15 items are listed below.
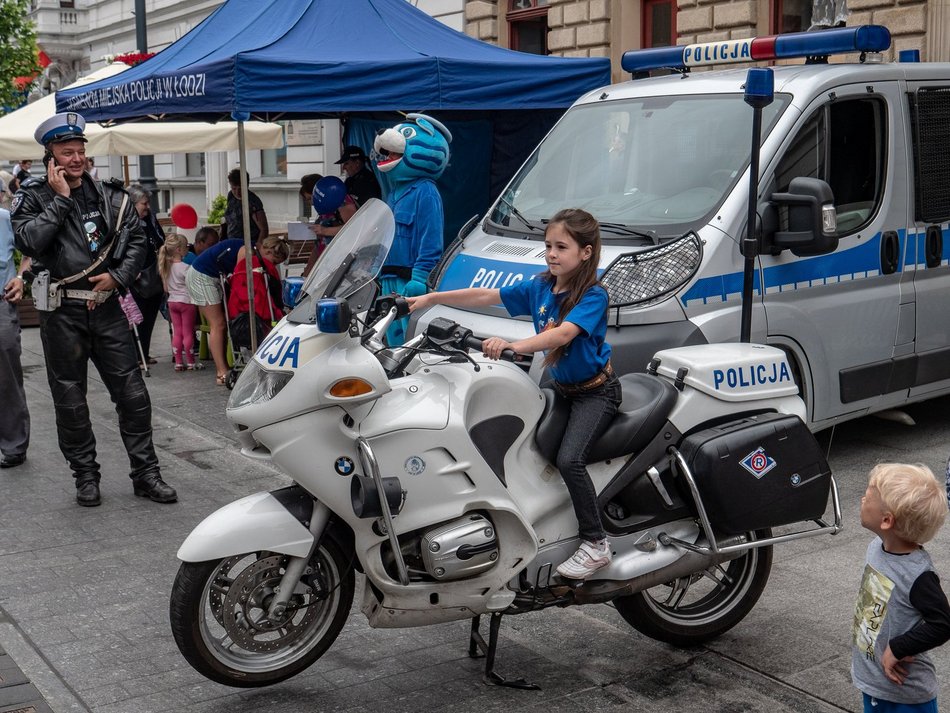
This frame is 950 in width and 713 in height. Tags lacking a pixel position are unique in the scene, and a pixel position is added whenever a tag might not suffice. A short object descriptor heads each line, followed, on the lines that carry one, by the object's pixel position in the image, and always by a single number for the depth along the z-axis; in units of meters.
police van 6.04
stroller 9.70
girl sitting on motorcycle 4.11
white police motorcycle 3.94
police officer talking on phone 6.48
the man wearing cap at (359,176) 10.96
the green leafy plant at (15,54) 21.53
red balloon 14.10
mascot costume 7.83
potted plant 13.98
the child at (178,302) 10.97
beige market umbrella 14.02
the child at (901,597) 3.00
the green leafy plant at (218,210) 21.71
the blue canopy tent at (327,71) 8.33
